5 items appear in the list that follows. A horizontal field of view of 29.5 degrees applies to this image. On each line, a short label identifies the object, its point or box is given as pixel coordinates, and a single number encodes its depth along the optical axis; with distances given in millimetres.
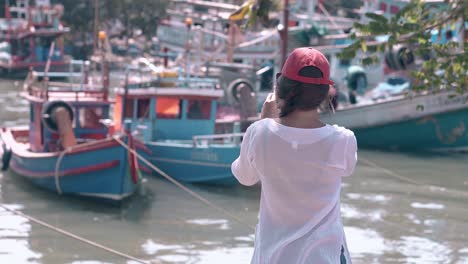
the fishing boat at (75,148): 13406
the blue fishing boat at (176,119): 15633
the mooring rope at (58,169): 13705
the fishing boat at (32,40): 43094
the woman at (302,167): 3000
